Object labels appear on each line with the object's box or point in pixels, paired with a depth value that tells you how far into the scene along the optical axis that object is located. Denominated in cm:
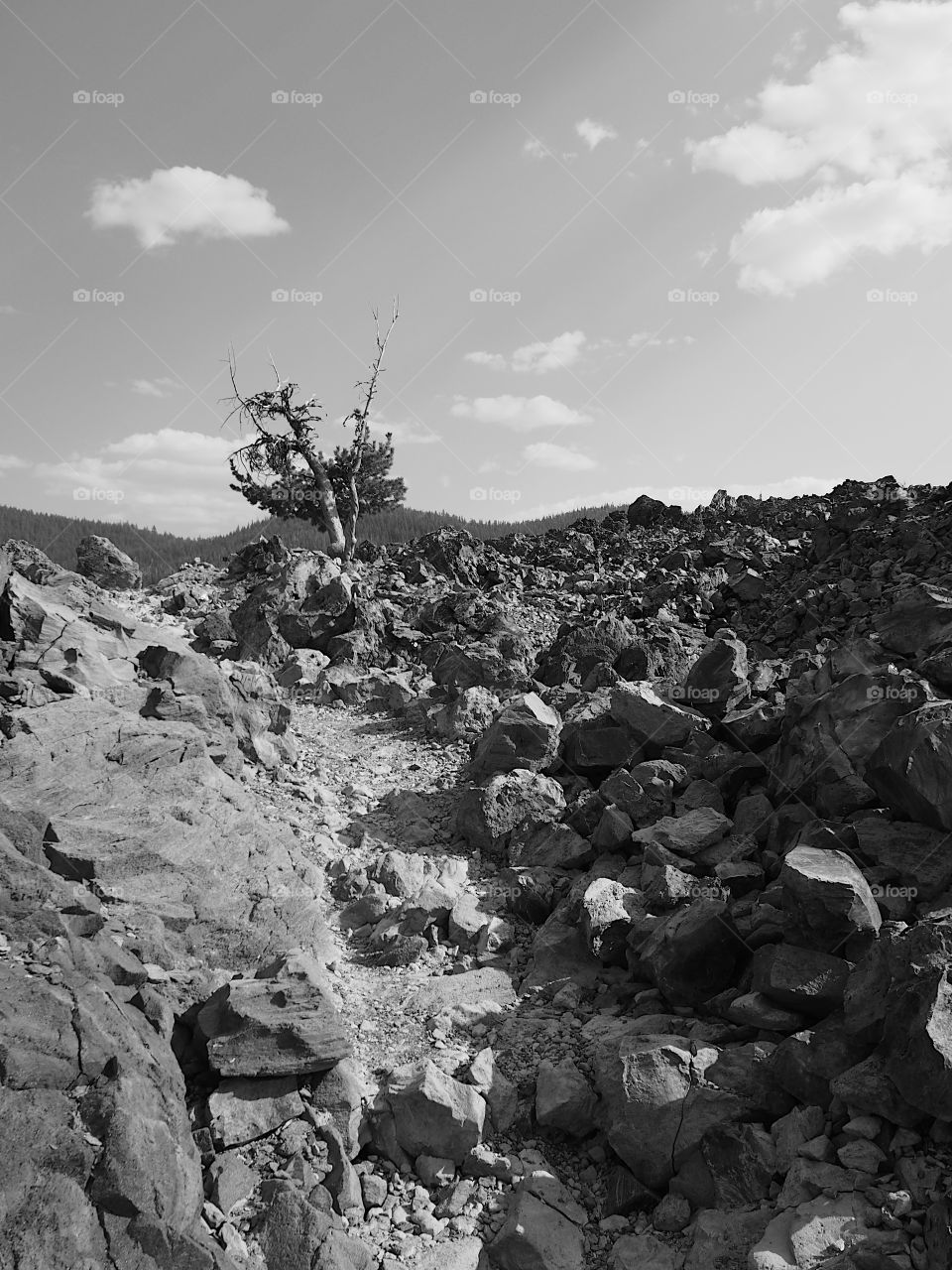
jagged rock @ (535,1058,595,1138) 677
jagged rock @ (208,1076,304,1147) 624
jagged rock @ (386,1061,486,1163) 657
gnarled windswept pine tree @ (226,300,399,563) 3291
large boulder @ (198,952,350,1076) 659
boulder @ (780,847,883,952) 690
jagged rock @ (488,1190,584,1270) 568
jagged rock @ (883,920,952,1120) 524
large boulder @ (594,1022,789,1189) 620
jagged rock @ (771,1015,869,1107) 602
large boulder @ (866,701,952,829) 760
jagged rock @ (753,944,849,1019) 671
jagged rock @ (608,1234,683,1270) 558
